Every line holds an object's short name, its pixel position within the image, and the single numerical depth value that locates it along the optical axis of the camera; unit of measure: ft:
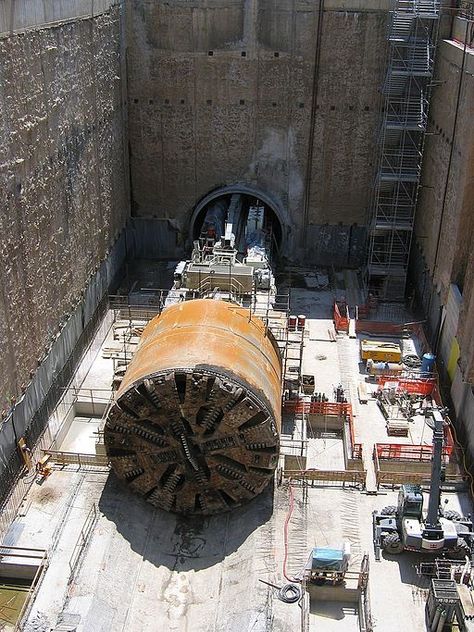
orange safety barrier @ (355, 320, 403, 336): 81.92
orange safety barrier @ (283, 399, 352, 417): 65.31
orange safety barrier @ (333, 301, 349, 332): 82.38
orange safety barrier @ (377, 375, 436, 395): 69.46
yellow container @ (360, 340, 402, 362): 74.69
